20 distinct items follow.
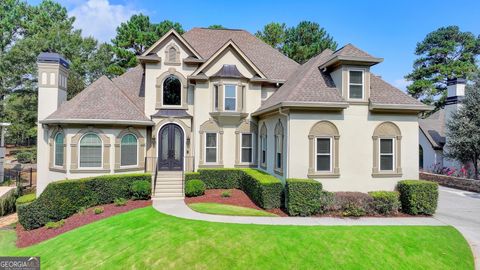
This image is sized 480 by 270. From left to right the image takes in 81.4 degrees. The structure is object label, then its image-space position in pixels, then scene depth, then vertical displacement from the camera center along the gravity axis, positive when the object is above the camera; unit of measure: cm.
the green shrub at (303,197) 1150 -236
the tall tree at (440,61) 3812 +1167
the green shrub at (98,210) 1252 -327
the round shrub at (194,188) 1456 -257
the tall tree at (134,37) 3275 +1202
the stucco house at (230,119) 1283 +108
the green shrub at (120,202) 1351 -310
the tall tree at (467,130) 1947 +84
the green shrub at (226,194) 1461 -290
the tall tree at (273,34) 3700 +1410
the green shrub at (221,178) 1656 -230
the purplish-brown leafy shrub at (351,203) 1162 -264
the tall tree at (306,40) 3488 +1322
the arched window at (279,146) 1358 -31
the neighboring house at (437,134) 2245 +70
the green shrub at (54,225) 1195 -375
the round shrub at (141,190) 1402 -259
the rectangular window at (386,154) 1327 -61
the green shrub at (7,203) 1631 -397
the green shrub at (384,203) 1190 -264
